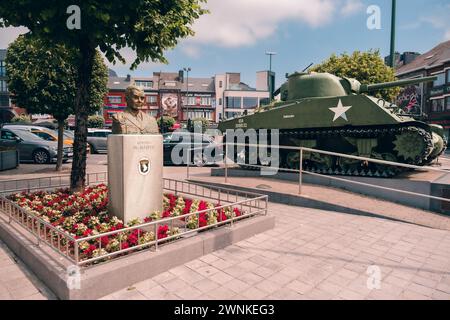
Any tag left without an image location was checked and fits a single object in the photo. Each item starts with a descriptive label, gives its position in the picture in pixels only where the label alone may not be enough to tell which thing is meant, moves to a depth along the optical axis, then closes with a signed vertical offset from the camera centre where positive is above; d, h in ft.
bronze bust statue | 17.94 +1.39
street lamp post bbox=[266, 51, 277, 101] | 134.00 +36.75
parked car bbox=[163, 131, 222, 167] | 55.06 -0.59
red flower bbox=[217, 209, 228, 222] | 18.16 -4.34
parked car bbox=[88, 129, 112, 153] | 75.05 -0.01
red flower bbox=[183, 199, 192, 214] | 19.29 -4.18
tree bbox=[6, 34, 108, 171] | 38.70 +7.44
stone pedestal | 16.98 -1.79
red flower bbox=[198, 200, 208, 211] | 20.49 -4.22
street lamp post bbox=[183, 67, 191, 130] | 167.95 +28.81
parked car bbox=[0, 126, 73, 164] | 54.08 -1.10
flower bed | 14.15 -4.33
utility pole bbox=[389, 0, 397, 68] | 58.89 +22.96
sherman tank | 32.30 +1.92
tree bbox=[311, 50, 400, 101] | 75.72 +18.42
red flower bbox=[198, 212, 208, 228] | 17.33 -4.40
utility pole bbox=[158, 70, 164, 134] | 195.05 +26.59
